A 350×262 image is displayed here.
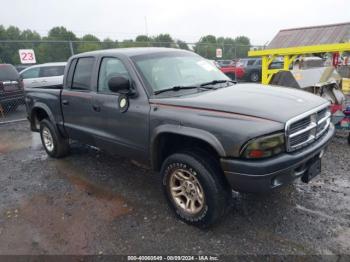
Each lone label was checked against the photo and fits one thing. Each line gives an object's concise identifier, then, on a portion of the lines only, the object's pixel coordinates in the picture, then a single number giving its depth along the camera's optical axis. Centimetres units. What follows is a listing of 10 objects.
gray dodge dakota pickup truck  269
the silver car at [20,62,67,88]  1179
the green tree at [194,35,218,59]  2484
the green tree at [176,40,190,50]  2042
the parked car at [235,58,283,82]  1844
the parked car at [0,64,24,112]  1030
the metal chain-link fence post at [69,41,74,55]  1285
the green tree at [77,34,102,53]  1831
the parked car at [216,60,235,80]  1987
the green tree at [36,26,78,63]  1742
